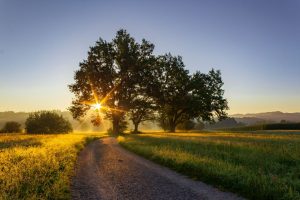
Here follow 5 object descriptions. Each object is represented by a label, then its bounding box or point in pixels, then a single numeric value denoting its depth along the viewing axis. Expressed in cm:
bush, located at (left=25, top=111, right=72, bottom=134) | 5365
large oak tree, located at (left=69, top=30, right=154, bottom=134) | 4103
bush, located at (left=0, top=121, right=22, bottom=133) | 5502
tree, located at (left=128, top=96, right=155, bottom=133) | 4528
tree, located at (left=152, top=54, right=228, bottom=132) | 4775
